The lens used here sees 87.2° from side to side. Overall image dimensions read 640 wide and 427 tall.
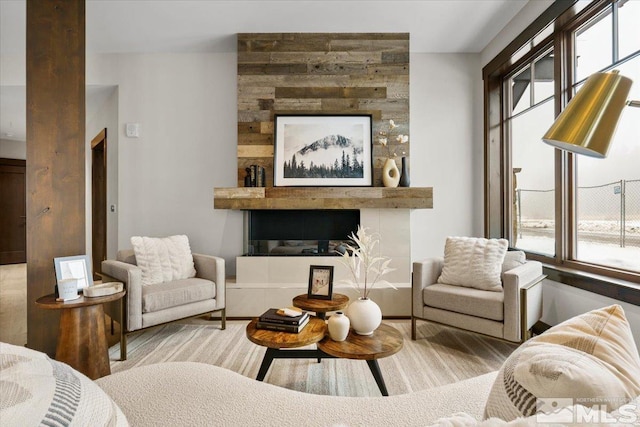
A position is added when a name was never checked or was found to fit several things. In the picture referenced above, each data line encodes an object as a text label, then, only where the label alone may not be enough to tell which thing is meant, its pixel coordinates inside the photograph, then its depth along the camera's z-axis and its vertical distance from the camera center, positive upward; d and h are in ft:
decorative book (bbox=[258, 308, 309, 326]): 6.26 -2.03
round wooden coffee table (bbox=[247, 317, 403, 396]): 5.61 -2.32
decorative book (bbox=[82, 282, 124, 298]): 6.74 -1.59
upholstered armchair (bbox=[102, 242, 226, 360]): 8.30 -2.23
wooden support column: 7.64 +1.52
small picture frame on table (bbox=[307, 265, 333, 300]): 7.72 -1.65
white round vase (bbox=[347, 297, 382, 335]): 6.20 -1.95
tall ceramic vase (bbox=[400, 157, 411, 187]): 11.75 +1.30
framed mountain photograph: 11.93 +2.19
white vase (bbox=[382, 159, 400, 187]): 11.70 +1.30
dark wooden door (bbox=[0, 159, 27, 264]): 22.89 +0.07
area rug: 6.98 -3.57
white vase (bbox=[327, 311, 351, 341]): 5.98 -2.06
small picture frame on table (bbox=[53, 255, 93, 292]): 6.93 -1.21
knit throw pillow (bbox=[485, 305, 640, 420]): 1.87 -0.94
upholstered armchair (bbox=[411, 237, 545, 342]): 7.68 -2.23
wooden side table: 6.55 -2.43
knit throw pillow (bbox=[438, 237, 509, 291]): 8.86 -1.43
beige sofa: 1.71 -1.19
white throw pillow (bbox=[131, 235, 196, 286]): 9.55 -1.38
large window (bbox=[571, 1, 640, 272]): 7.23 +0.89
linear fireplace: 12.25 -0.54
